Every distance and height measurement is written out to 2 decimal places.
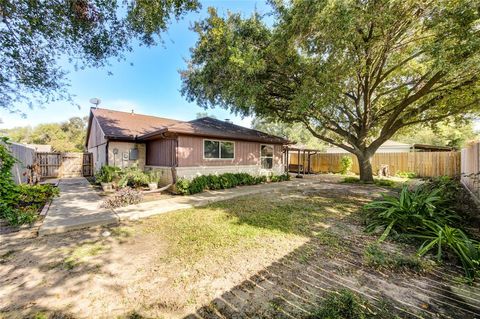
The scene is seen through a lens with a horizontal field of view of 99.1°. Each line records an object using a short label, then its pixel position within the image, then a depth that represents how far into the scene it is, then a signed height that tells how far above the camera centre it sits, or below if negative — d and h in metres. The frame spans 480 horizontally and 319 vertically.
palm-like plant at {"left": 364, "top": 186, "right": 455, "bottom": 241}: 4.41 -1.23
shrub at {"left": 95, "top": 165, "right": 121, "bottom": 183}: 9.51 -0.71
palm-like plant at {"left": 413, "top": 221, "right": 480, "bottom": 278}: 3.01 -1.46
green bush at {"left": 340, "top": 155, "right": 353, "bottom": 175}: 18.28 -0.44
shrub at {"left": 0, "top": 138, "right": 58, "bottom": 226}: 4.74 -0.91
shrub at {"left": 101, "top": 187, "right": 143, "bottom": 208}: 6.48 -1.32
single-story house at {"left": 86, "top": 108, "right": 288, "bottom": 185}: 9.76 +0.73
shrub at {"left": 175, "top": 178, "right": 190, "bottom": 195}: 8.66 -1.19
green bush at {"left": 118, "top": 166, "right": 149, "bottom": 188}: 9.49 -0.79
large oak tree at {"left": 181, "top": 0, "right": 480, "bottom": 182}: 6.48 +4.02
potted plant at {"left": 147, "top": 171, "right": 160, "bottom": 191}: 9.19 -1.00
